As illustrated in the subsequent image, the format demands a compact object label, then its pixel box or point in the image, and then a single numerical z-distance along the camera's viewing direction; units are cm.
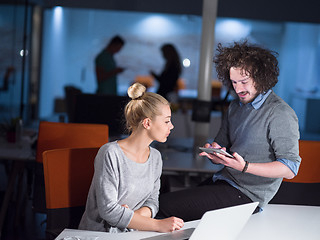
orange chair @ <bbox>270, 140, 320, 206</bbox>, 281
